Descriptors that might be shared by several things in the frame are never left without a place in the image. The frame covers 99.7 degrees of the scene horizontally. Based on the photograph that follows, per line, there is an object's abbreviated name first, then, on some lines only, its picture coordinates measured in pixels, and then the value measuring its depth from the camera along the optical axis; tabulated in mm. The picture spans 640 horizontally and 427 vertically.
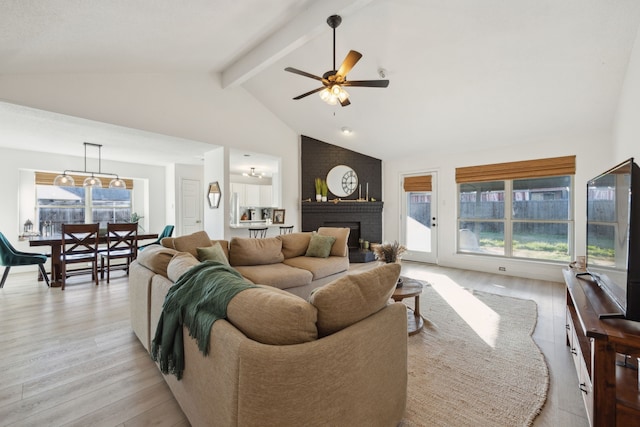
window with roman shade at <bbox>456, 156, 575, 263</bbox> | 4379
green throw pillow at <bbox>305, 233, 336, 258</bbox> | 3850
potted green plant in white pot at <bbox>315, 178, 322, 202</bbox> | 5887
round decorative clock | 6090
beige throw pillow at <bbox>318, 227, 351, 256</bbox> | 3990
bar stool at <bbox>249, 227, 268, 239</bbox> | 5140
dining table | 4043
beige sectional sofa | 945
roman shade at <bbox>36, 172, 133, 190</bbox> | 5215
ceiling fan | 2582
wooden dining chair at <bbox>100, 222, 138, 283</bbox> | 4418
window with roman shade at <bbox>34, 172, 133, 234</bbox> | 5371
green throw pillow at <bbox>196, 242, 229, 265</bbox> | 2836
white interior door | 6566
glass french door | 5777
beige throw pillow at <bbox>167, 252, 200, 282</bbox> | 1779
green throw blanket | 1217
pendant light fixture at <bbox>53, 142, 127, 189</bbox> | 4457
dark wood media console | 1172
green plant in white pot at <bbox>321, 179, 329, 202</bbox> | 5930
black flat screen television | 1322
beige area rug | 1559
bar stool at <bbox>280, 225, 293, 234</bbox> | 5570
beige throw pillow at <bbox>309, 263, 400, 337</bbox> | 1128
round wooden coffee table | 2480
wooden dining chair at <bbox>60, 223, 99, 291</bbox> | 4020
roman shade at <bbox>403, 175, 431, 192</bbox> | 5836
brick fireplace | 5863
